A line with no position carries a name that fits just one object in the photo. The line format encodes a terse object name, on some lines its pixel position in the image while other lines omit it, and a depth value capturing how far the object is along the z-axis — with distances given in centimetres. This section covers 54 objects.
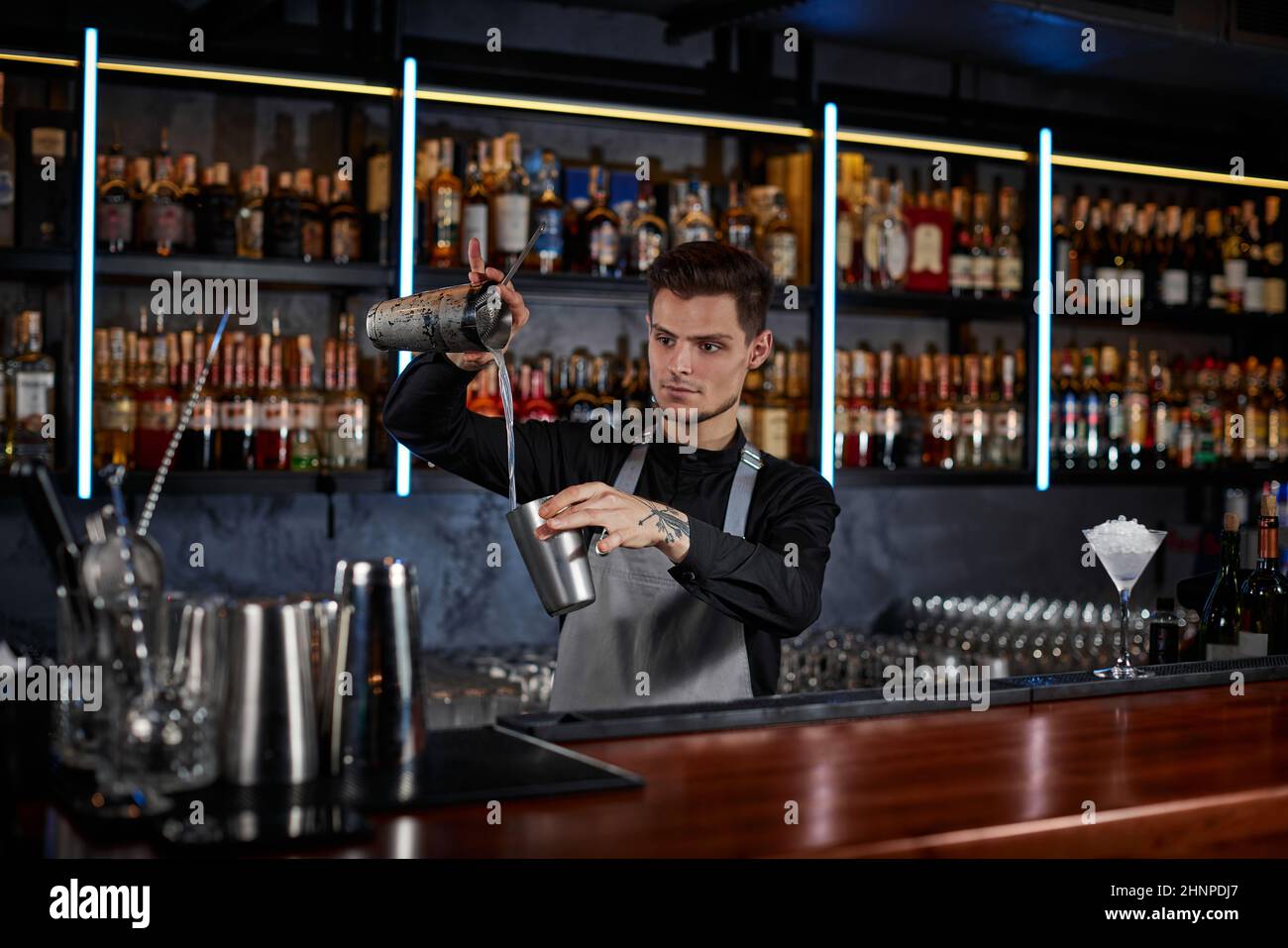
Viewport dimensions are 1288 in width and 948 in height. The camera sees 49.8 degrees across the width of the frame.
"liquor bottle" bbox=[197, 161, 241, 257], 305
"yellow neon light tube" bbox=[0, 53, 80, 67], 283
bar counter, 118
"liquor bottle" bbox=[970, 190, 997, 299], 384
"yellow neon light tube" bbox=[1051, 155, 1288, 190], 395
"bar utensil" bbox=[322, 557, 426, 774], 132
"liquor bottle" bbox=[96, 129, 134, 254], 295
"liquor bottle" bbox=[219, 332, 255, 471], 305
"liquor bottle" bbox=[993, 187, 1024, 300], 387
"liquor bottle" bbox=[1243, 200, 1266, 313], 423
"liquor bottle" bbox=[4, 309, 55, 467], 288
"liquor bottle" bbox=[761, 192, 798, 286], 353
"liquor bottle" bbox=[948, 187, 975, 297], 382
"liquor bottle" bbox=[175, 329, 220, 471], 302
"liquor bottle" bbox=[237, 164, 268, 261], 309
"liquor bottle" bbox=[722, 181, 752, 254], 354
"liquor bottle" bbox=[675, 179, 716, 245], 346
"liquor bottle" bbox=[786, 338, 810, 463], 367
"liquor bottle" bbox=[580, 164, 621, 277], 337
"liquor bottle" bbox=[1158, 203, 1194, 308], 407
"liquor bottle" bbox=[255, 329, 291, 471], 309
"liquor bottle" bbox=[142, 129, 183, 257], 299
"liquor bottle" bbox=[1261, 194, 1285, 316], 427
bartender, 227
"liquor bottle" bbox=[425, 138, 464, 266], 320
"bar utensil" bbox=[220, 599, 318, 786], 124
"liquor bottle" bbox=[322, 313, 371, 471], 316
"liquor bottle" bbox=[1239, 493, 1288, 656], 232
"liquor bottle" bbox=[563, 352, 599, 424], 340
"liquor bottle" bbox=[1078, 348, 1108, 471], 402
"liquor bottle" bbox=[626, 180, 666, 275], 343
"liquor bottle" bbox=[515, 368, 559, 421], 332
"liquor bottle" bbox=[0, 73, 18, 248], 287
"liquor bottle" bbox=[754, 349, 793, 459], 357
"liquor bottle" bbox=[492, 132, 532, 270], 324
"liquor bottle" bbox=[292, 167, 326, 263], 312
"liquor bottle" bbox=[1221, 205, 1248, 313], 419
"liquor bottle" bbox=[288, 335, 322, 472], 312
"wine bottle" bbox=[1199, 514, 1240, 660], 235
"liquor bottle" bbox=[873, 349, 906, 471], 373
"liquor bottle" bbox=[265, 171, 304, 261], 310
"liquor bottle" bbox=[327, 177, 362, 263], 315
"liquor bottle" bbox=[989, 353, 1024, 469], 386
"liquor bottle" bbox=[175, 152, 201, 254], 303
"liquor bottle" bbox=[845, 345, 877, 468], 369
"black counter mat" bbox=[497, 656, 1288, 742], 159
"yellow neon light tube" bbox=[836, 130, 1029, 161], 364
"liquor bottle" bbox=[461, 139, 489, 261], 323
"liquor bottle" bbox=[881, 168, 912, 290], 371
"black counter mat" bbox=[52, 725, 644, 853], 111
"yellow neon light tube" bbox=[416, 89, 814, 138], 315
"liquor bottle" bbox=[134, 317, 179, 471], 298
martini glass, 209
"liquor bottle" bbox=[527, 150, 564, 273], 331
